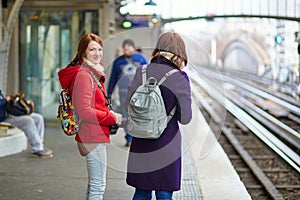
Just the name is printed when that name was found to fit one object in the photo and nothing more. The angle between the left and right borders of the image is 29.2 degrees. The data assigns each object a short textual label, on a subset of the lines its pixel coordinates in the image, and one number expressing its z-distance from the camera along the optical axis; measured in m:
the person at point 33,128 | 7.45
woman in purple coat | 4.02
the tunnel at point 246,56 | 48.09
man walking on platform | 8.59
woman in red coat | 4.17
